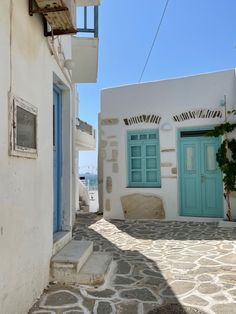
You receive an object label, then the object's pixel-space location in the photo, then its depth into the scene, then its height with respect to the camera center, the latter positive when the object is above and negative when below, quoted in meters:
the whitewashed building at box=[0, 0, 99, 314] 2.10 +0.28
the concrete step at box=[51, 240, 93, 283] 3.02 -1.20
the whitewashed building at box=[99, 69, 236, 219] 6.57 +0.60
